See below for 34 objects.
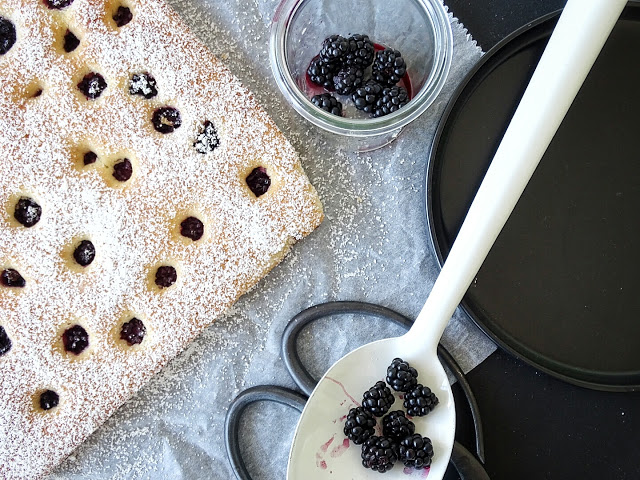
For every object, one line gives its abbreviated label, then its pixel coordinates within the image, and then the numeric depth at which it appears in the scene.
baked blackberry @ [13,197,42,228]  0.34
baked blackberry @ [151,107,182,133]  0.34
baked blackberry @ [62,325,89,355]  0.34
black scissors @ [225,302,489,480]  0.35
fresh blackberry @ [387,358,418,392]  0.32
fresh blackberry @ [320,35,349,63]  0.32
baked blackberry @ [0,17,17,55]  0.34
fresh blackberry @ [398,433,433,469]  0.31
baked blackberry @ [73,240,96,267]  0.34
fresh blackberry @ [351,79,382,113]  0.33
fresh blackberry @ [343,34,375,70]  0.33
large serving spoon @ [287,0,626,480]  0.28
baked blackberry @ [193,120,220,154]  0.34
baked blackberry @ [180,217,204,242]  0.34
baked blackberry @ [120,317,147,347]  0.34
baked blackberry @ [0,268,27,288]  0.34
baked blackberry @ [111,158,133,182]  0.34
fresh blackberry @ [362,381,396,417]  0.32
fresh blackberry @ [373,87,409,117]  0.33
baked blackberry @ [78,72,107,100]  0.34
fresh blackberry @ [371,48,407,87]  0.33
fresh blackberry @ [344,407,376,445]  0.32
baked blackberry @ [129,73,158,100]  0.34
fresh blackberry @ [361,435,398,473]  0.31
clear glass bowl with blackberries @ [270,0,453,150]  0.33
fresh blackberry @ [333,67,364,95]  0.33
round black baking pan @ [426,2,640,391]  0.35
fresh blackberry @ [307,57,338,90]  0.33
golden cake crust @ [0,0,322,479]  0.33
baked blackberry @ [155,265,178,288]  0.34
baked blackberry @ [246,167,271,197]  0.34
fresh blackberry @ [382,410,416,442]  0.32
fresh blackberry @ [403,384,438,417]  0.32
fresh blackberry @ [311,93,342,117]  0.33
